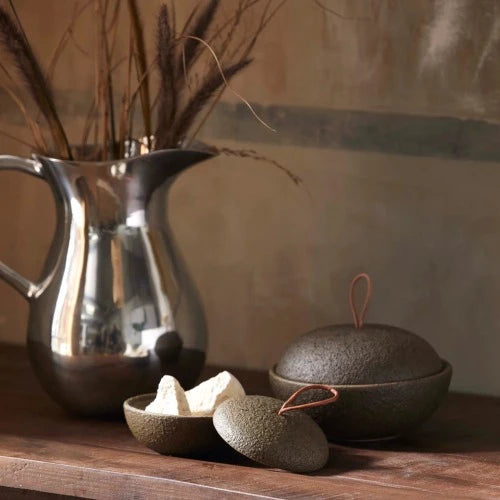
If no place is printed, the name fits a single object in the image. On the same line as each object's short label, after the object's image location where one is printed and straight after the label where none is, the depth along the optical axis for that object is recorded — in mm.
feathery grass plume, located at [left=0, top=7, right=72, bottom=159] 1717
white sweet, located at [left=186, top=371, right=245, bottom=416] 1668
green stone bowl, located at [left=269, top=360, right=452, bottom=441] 1660
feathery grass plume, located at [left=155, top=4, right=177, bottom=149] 1710
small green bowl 1635
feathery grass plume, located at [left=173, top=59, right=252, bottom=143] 1738
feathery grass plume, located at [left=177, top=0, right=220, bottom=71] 1752
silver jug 1753
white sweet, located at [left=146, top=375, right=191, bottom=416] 1657
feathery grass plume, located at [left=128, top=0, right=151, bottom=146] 1768
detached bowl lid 1587
